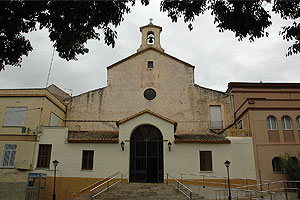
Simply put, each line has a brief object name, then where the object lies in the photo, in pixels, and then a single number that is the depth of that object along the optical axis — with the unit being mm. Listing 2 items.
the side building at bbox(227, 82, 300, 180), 21906
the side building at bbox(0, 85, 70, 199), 21188
